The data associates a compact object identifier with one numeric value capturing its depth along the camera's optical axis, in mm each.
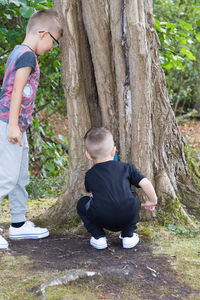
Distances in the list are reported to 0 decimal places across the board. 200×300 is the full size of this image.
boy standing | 5928
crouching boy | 5882
